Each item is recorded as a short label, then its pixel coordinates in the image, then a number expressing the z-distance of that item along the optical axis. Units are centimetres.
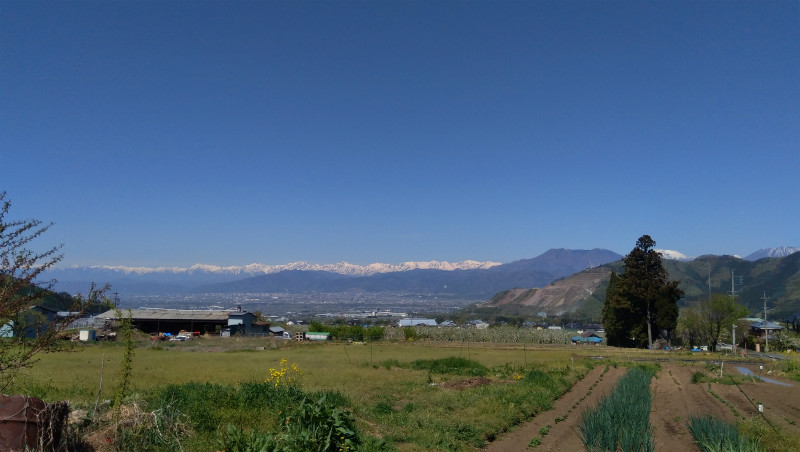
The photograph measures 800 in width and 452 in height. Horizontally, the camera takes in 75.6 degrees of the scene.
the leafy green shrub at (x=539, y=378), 2094
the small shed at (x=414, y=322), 12769
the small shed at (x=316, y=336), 6553
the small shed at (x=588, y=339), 7617
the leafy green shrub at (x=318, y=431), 779
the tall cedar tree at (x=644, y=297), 5241
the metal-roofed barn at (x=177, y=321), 6391
